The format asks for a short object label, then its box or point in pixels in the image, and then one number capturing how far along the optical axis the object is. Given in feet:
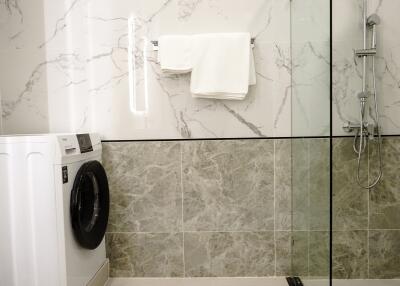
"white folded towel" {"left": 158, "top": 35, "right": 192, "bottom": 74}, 5.93
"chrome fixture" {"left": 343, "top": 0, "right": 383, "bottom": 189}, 5.30
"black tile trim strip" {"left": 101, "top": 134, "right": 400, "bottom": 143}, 6.34
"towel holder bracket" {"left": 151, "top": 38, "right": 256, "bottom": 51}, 6.14
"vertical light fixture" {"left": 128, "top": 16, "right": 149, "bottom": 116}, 6.36
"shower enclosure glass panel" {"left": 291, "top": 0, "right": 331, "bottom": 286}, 4.09
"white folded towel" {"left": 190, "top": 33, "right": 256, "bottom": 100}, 5.89
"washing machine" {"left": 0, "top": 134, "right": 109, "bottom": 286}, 4.73
